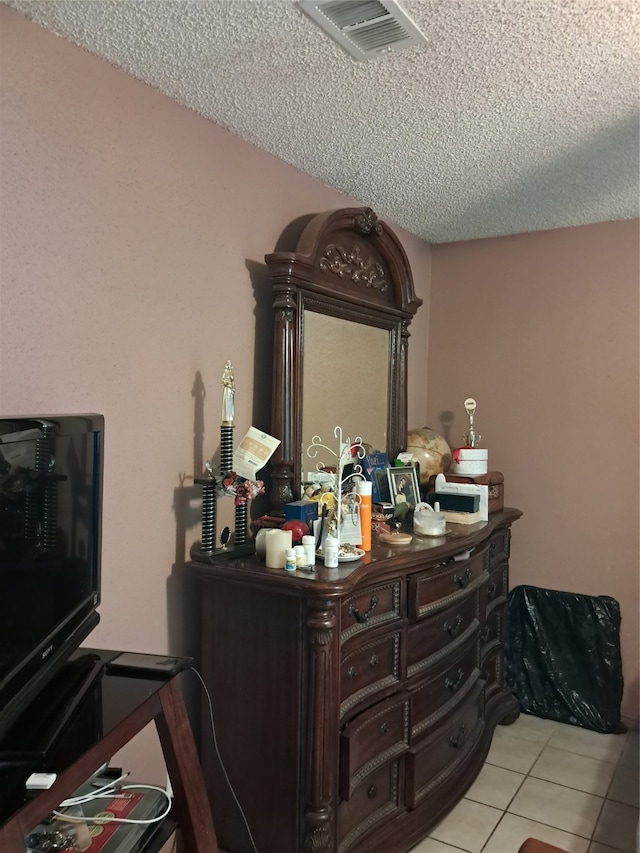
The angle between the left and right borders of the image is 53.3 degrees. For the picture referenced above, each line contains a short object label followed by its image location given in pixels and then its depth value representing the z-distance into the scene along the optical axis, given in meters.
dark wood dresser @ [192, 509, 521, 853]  1.70
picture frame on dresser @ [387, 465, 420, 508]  2.52
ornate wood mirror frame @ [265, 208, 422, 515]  2.15
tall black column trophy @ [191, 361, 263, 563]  1.86
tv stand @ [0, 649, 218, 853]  0.92
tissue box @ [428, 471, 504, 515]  2.71
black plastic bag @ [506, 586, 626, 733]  2.88
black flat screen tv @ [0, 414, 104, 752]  1.11
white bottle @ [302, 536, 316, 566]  1.84
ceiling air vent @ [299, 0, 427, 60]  1.40
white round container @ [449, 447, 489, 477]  2.81
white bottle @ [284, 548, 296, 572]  1.79
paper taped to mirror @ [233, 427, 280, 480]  1.90
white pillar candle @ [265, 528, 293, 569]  1.84
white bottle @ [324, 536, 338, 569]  1.83
